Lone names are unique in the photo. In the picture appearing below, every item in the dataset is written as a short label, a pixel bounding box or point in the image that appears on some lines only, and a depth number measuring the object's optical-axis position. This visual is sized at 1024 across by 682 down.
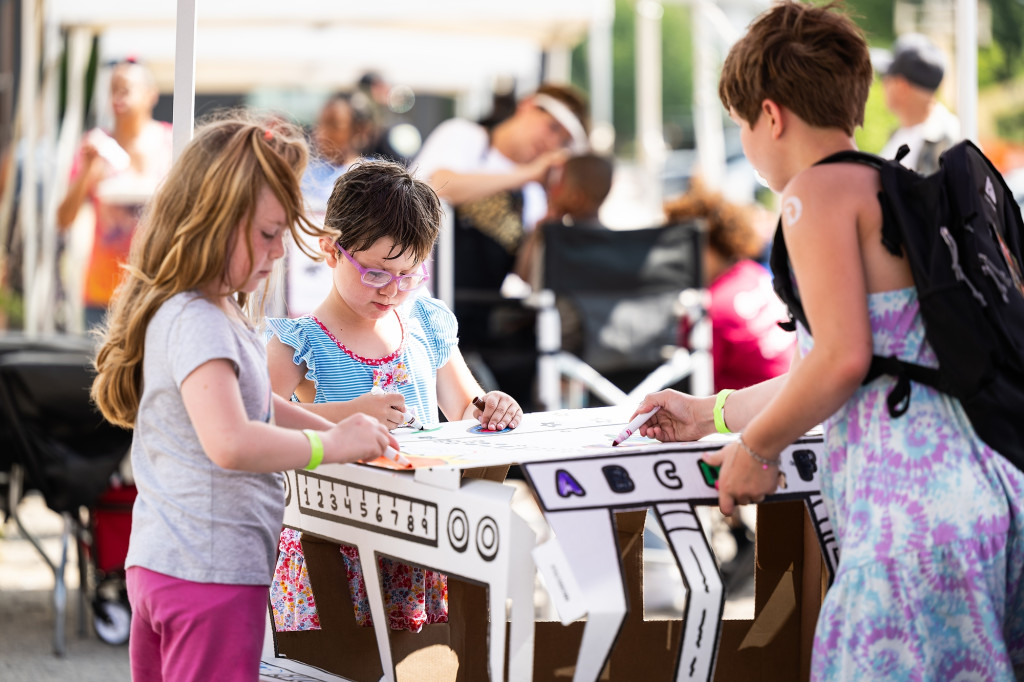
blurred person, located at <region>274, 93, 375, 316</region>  9.41
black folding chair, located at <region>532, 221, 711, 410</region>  9.81
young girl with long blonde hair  3.44
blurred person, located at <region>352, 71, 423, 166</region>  13.97
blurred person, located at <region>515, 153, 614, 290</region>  10.32
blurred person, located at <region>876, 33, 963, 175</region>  10.18
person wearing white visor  10.17
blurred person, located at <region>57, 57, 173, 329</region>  11.09
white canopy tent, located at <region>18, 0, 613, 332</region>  12.68
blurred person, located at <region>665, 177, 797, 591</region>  9.16
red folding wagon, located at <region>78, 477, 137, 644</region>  7.85
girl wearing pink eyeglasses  4.37
